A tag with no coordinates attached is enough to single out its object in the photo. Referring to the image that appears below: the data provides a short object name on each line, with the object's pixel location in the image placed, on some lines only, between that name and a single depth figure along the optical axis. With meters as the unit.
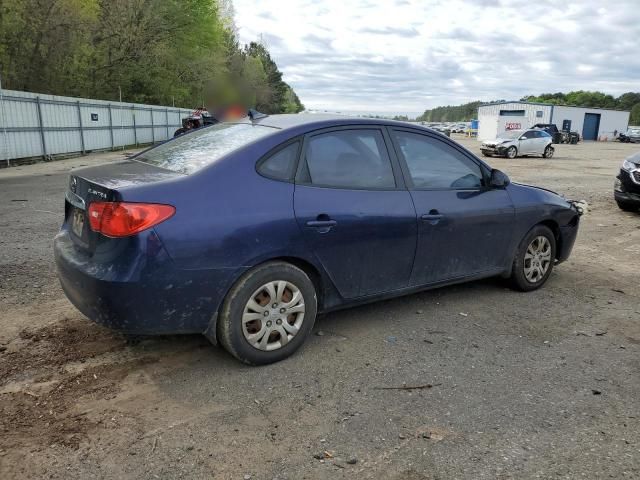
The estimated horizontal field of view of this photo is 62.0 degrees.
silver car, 25.94
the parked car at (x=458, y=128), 83.00
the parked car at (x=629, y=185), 9.68
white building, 55.97
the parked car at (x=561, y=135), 44.47
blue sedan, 3.07
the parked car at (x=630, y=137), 60.25
